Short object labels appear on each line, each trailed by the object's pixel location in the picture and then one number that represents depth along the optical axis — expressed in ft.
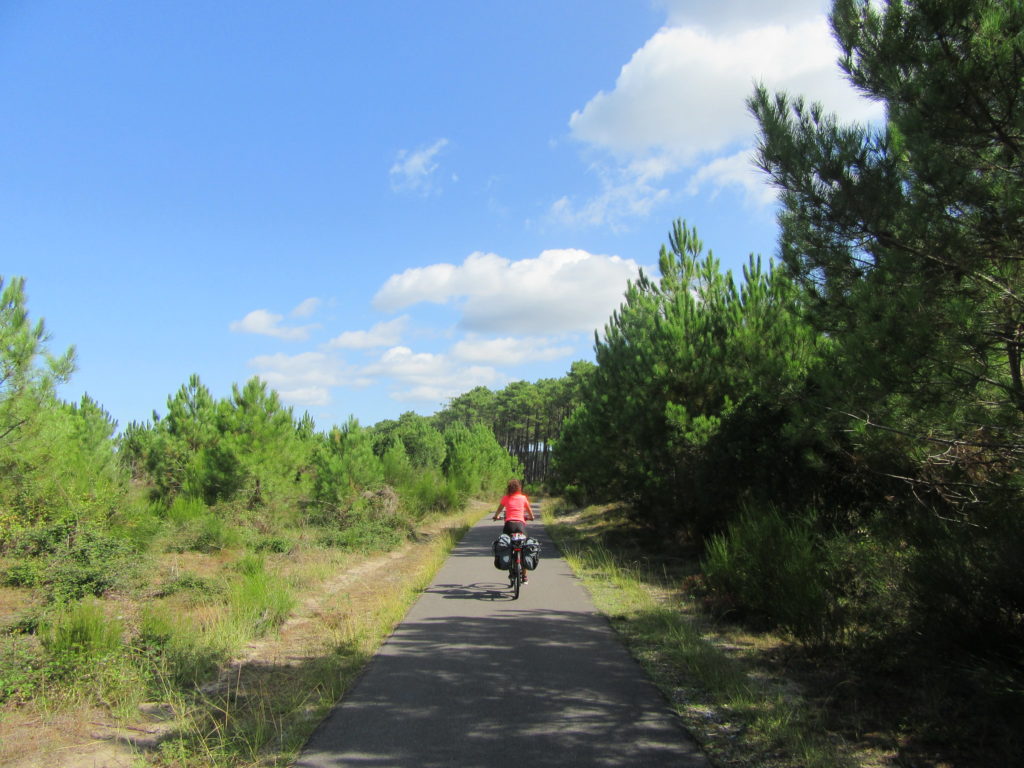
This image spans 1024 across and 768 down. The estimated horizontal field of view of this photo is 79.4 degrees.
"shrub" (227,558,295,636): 25.09
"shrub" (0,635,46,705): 16.22
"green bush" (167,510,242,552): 44.68
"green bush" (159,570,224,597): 31.17
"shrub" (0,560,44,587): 29.78
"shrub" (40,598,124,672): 18.03
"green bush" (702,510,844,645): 19.71
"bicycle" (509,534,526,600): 31.86
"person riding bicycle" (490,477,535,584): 33.30
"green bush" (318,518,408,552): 52.85
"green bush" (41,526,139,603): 29.04
